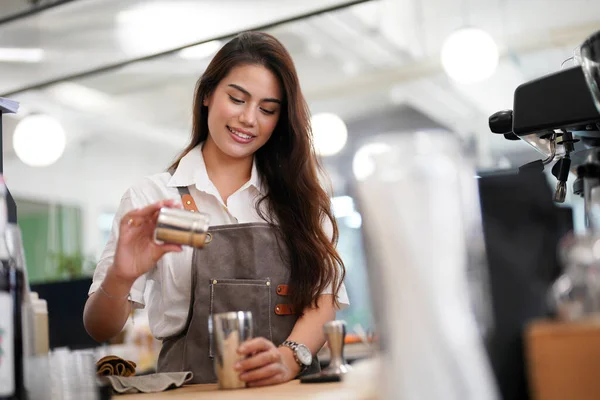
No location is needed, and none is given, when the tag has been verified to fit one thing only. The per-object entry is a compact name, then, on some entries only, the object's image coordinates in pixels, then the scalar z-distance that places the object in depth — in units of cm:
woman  168
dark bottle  102
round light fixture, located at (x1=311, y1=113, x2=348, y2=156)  529
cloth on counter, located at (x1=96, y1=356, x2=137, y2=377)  154
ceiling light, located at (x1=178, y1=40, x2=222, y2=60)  525
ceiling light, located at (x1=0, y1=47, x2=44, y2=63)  541
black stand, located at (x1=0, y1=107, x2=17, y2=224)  147
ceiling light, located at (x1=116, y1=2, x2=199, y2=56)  472
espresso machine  86
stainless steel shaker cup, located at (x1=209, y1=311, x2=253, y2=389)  125
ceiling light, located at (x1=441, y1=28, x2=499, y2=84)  402
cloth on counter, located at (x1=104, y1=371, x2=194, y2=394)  140
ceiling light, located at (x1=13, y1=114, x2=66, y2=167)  516
